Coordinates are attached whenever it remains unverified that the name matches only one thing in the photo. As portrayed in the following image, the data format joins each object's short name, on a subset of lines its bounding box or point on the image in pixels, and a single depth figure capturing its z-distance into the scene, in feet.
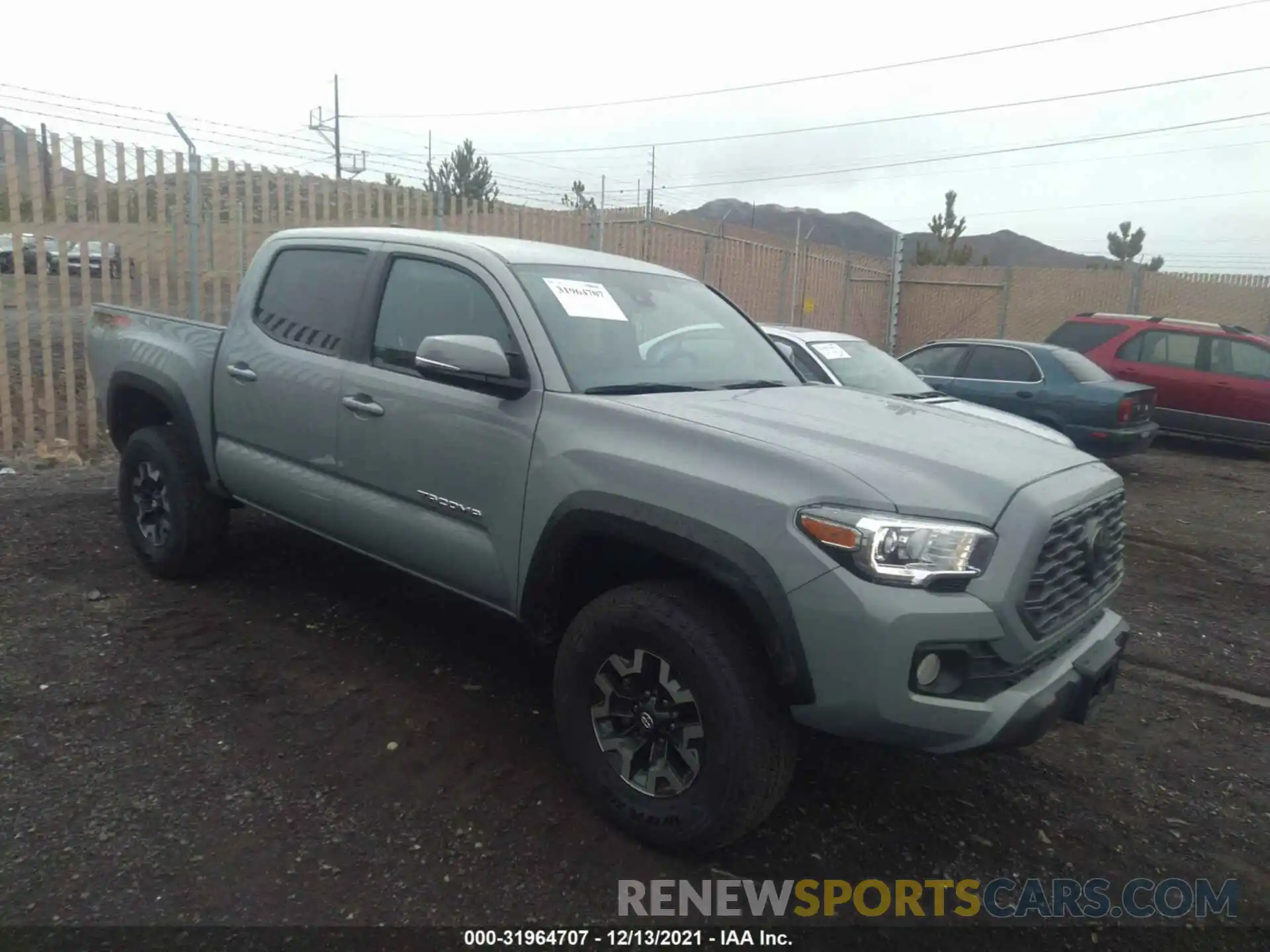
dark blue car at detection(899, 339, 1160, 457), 31.35
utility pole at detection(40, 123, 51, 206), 24.25
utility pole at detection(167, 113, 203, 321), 26.45
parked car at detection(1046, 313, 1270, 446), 37.27
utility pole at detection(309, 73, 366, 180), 166.50
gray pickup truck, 8.46
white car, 24.88
